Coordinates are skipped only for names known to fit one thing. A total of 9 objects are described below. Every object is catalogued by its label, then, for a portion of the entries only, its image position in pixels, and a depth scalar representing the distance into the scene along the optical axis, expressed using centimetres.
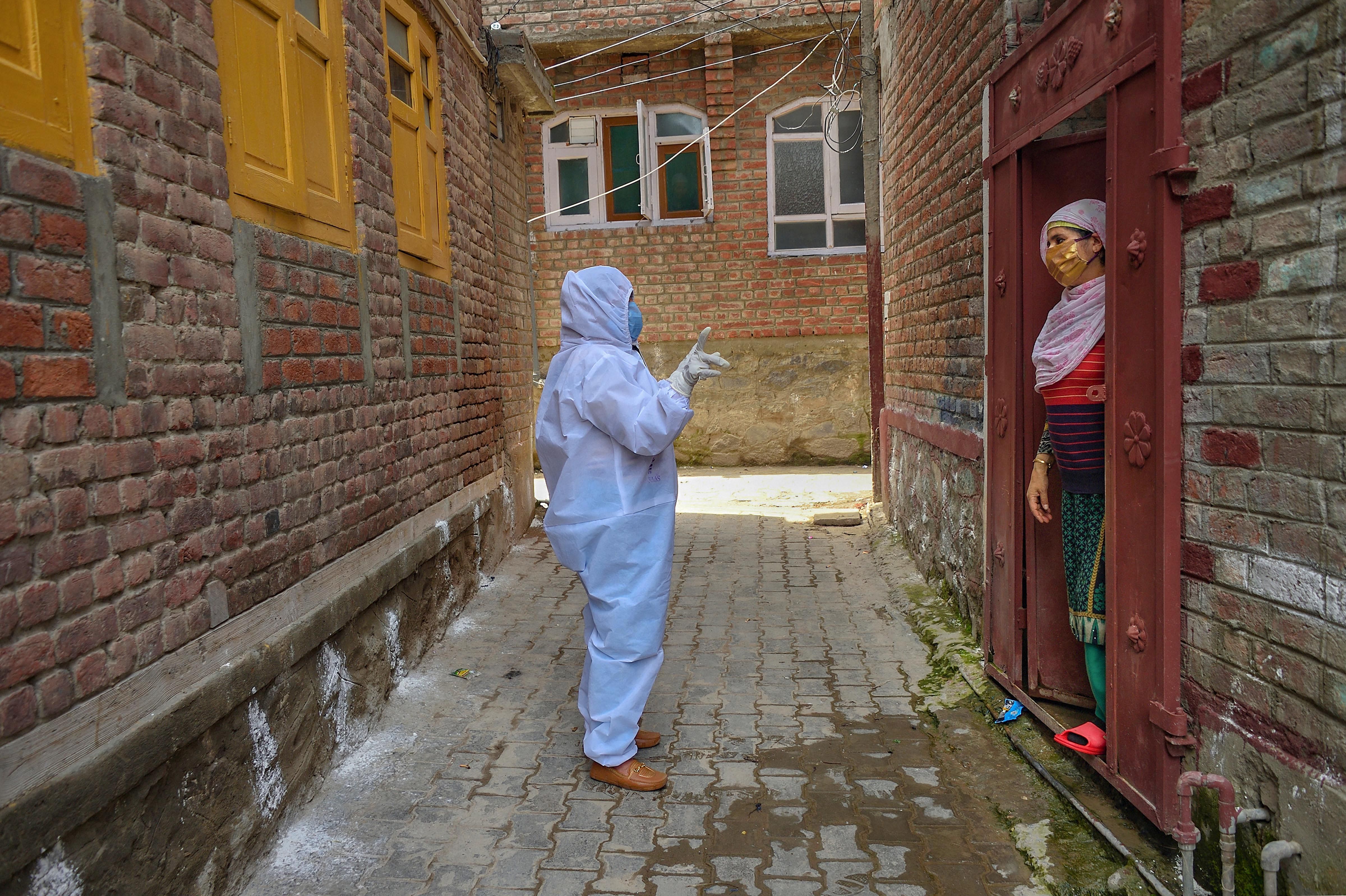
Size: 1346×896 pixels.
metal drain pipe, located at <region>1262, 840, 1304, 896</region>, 207
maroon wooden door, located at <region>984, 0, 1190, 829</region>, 249
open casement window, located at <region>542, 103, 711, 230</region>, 1152
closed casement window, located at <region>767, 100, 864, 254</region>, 1146
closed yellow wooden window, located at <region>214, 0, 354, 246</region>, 301
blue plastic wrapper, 372
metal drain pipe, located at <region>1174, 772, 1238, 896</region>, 220
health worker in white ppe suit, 339
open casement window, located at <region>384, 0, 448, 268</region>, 485
